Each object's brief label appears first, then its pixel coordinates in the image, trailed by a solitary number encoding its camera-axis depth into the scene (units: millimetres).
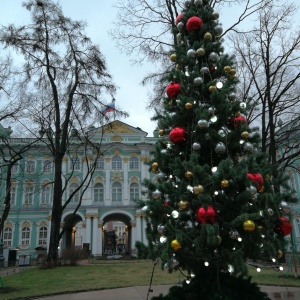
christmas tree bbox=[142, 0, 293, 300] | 4781
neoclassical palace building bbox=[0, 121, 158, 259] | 37188
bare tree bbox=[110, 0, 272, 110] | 13008
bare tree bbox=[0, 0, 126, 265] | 19109
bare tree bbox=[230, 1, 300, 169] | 15266
